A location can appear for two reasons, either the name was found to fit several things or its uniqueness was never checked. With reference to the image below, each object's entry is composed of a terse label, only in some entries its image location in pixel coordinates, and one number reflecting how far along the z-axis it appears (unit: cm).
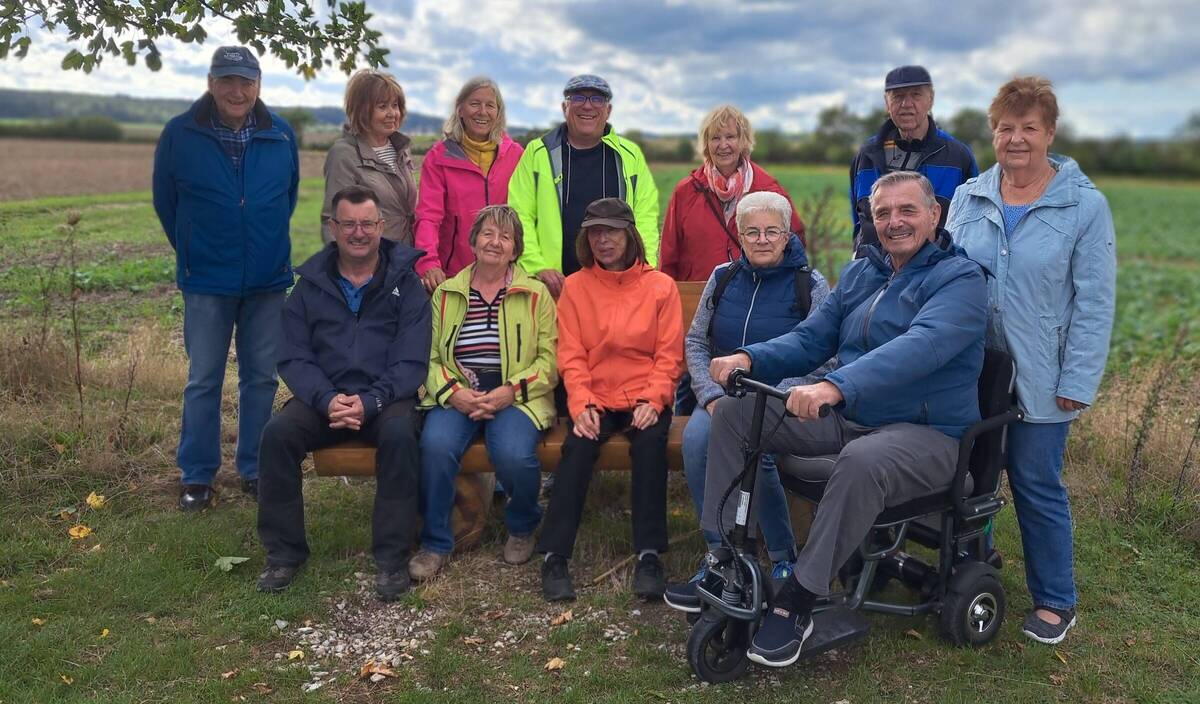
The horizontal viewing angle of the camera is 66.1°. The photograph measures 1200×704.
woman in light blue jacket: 407
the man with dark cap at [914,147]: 523
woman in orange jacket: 484
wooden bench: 491
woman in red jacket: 552
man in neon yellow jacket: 552
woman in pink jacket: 556
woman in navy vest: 458
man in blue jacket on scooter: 374
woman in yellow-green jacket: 492
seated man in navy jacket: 478
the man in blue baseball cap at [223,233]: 546
